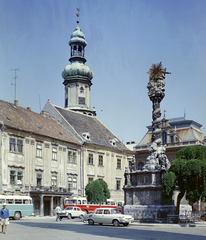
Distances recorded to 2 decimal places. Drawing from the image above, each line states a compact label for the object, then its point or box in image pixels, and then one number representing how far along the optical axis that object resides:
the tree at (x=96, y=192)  40.78
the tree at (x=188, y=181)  23.20
